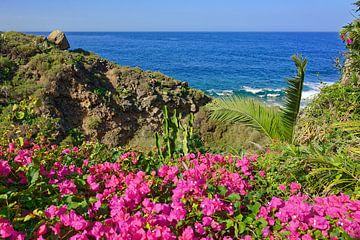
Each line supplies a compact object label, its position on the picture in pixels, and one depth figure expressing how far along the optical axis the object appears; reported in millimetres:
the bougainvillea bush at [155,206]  2326
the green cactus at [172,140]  4758
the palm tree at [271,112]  5965
